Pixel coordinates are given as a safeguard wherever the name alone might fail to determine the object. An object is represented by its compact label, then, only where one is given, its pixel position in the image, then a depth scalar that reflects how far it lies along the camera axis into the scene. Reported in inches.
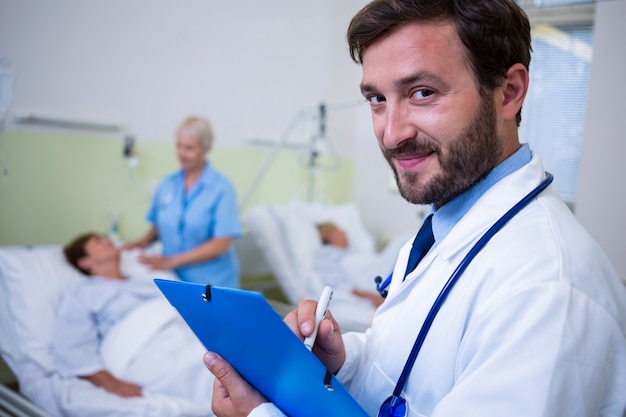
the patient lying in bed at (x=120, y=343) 68.8
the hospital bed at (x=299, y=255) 111.3
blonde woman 97.5
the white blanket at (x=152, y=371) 63.2
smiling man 23.9
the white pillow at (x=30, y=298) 76.0
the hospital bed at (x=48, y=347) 63.4
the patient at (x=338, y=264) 113.5
